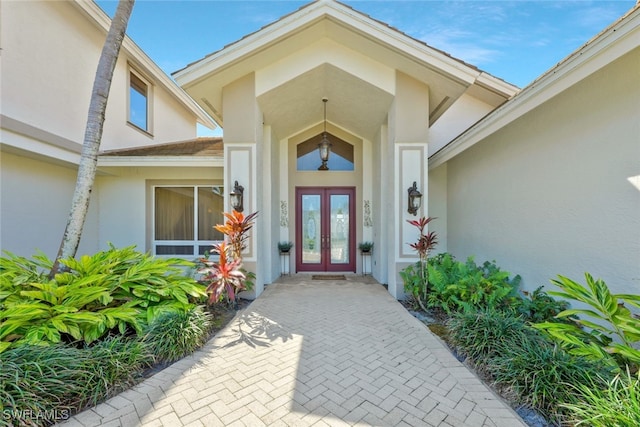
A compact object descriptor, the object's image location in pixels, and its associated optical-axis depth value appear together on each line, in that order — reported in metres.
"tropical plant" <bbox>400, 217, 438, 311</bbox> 5.07
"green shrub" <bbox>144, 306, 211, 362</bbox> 3.17
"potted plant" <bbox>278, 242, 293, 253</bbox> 8.16
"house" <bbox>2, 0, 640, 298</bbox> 3.40
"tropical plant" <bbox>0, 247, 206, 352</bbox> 2.84
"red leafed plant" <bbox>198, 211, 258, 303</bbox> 4.51
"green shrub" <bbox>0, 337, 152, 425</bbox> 2.16
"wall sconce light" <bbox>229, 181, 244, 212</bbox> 5.59
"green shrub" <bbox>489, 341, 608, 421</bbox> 2.31
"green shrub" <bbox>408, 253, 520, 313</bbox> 4.27
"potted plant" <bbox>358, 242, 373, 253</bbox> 8.23
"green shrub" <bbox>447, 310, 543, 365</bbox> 3.02
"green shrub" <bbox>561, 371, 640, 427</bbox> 1.81
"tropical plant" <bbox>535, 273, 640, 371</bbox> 2.33
